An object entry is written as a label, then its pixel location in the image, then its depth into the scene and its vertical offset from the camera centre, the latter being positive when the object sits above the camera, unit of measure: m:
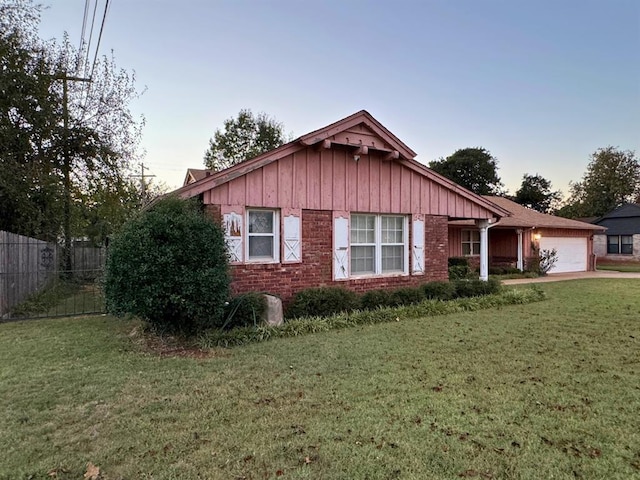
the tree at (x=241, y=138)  36.09 +9.78
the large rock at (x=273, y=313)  7.45 -1.27
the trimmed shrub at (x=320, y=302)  8.45 -1.23
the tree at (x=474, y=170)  43.44 +8.26
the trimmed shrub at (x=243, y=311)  7.27 -1.20
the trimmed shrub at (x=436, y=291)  10.40 -1.20
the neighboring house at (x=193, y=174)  24.55 +4.54
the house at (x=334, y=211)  8.23 +0.80
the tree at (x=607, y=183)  42.75 +6.63
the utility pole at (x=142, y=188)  30.84 +4.70
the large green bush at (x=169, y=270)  6.29 -0.38
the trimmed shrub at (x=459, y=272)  14.30 -1.03
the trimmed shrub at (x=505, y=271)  19.37 -1.29
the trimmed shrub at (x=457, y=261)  17.48 -0.72
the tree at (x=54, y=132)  13.16 +4.37
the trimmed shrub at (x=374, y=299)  9.27 -1.28
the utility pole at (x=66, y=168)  15.08 +3.13
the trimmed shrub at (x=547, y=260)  20.20 -0.80
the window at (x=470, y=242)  19.61 +0.14
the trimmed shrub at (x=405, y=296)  9.65 -1.26
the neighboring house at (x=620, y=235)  28.98 +0.67
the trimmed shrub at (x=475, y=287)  11.12 -1.21
